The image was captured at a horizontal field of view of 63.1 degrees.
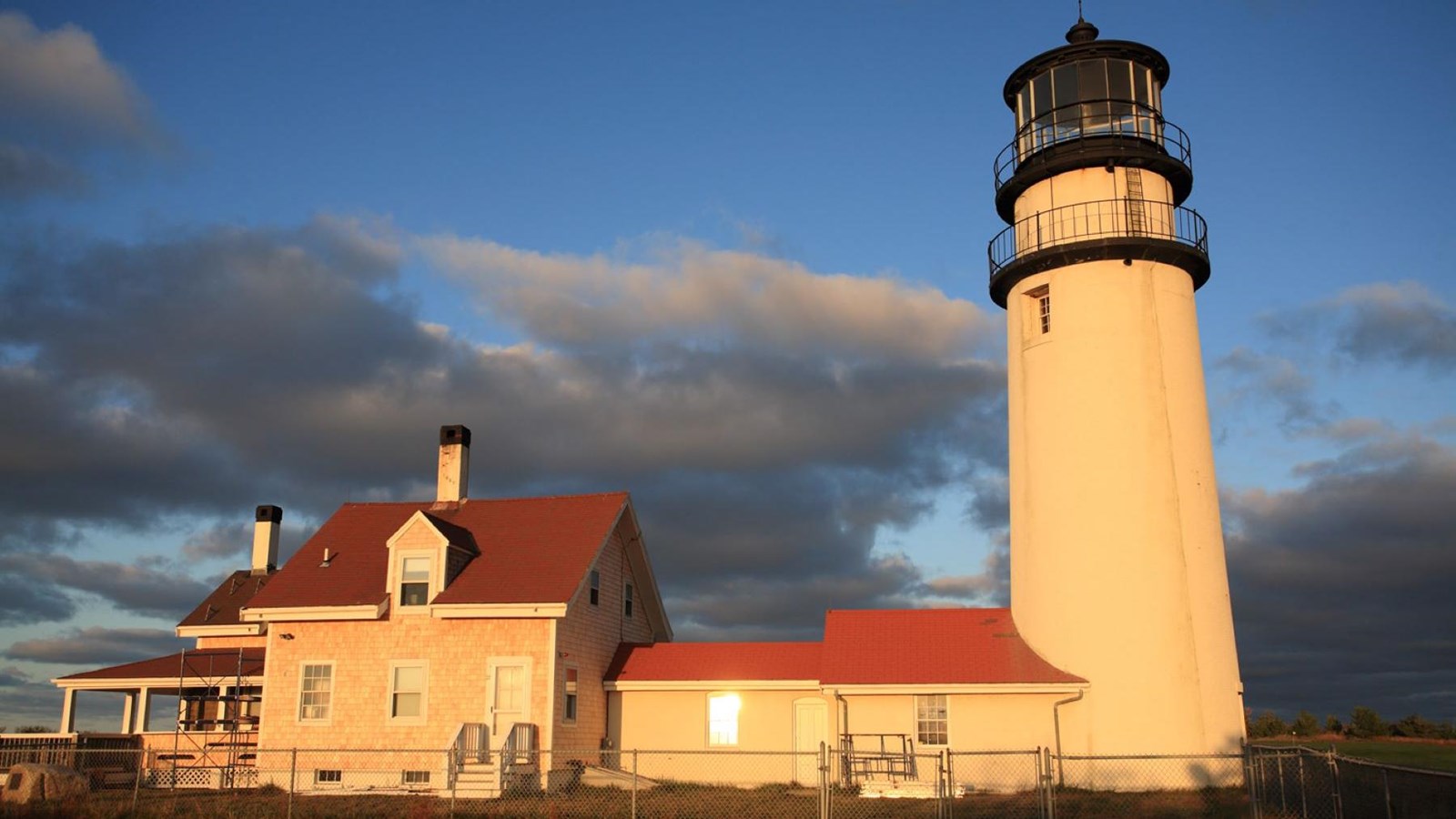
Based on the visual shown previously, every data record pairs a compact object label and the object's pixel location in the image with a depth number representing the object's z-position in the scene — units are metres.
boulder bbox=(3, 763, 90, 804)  21.48
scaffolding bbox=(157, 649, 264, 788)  28.06
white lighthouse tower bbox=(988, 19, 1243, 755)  24.20
